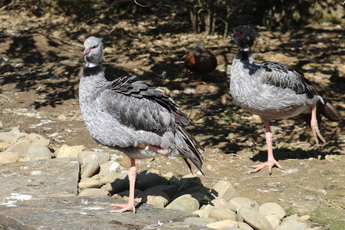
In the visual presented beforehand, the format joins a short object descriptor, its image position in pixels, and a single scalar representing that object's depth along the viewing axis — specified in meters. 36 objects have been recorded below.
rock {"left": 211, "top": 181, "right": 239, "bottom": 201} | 11.27
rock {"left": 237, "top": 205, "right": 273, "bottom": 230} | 9.62
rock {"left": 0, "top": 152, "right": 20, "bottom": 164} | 13.03
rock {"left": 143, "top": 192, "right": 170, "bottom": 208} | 10.62
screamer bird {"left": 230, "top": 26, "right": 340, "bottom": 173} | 13.12
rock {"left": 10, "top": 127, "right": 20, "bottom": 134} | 15.14
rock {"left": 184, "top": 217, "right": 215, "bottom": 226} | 9.41
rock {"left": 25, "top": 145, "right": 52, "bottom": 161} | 13.39
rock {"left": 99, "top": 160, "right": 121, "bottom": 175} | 12.84
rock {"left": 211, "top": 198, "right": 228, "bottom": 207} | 10.77
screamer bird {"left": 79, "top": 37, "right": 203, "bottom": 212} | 9.91
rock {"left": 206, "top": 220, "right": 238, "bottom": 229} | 9.30
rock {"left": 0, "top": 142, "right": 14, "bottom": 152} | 14.12
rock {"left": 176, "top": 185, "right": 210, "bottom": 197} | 11.32
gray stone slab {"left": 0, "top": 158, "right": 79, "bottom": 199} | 10.81
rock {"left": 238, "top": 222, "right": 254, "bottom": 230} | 9.60
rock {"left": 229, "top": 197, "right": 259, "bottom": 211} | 10.72
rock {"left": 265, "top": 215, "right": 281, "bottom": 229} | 9.94
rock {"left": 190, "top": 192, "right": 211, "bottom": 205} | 10.89
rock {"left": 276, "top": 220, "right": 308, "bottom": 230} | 9.52
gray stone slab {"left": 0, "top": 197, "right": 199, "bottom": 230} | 8.97
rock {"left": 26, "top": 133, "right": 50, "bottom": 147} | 14.34
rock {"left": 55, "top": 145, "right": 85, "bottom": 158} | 13.80
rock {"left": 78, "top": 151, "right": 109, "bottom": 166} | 13.18
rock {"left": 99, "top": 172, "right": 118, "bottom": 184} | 11.82
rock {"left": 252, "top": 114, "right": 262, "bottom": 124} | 17.86
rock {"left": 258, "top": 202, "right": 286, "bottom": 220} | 10.34
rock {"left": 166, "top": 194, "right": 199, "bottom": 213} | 10.38
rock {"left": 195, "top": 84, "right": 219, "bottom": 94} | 20.16
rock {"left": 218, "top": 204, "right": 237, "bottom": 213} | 10.41
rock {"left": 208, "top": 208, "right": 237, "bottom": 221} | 9.90
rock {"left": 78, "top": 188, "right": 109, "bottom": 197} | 10.98
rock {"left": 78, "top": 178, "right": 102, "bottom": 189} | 11.52
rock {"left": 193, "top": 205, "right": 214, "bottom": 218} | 10.18
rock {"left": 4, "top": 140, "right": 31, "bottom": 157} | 13.81
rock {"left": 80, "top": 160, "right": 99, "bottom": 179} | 12.48
